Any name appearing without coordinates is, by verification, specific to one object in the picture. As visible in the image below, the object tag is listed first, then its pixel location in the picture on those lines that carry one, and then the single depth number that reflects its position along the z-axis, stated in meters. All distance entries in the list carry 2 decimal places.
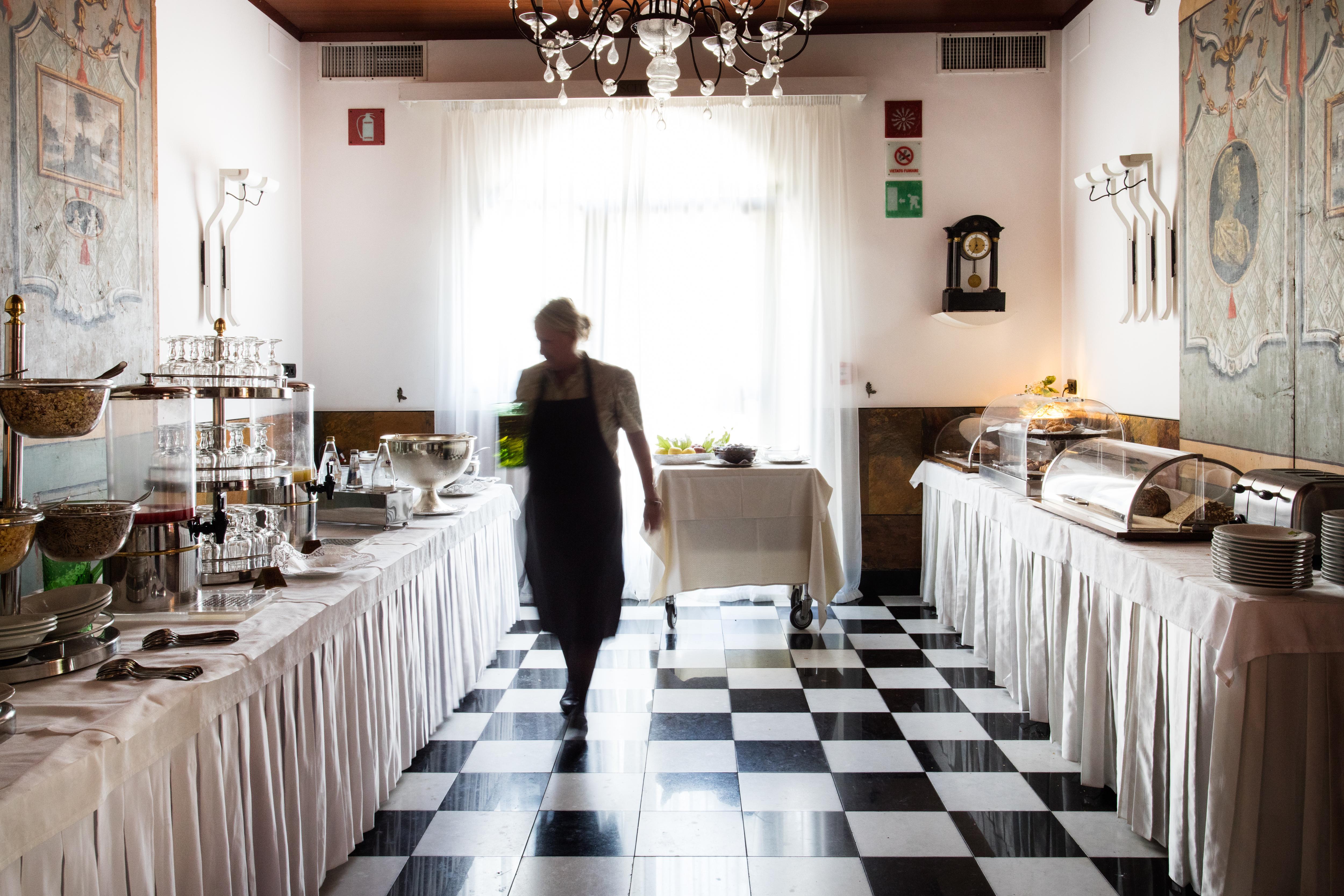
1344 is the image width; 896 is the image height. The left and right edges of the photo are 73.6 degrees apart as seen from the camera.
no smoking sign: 5.46
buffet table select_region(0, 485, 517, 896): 1.29
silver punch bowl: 3.40
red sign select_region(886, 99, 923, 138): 5.45
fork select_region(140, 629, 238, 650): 1.78
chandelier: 2.63
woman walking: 3.15
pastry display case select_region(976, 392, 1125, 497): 3.89
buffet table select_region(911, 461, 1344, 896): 2.07
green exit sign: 5.47
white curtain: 5.41
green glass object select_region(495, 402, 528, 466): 3.21
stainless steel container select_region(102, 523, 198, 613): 2.00
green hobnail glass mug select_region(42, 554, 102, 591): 2.13
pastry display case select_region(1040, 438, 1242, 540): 2.78
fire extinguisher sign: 5.51
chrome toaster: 2.45
